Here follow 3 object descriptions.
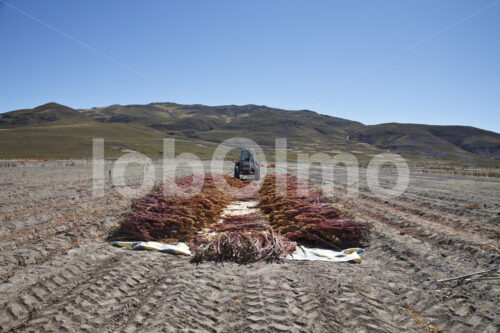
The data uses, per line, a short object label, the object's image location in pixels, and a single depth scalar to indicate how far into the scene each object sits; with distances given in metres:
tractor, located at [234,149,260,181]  20.09
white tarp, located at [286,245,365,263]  5.56
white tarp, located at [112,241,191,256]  5.75
